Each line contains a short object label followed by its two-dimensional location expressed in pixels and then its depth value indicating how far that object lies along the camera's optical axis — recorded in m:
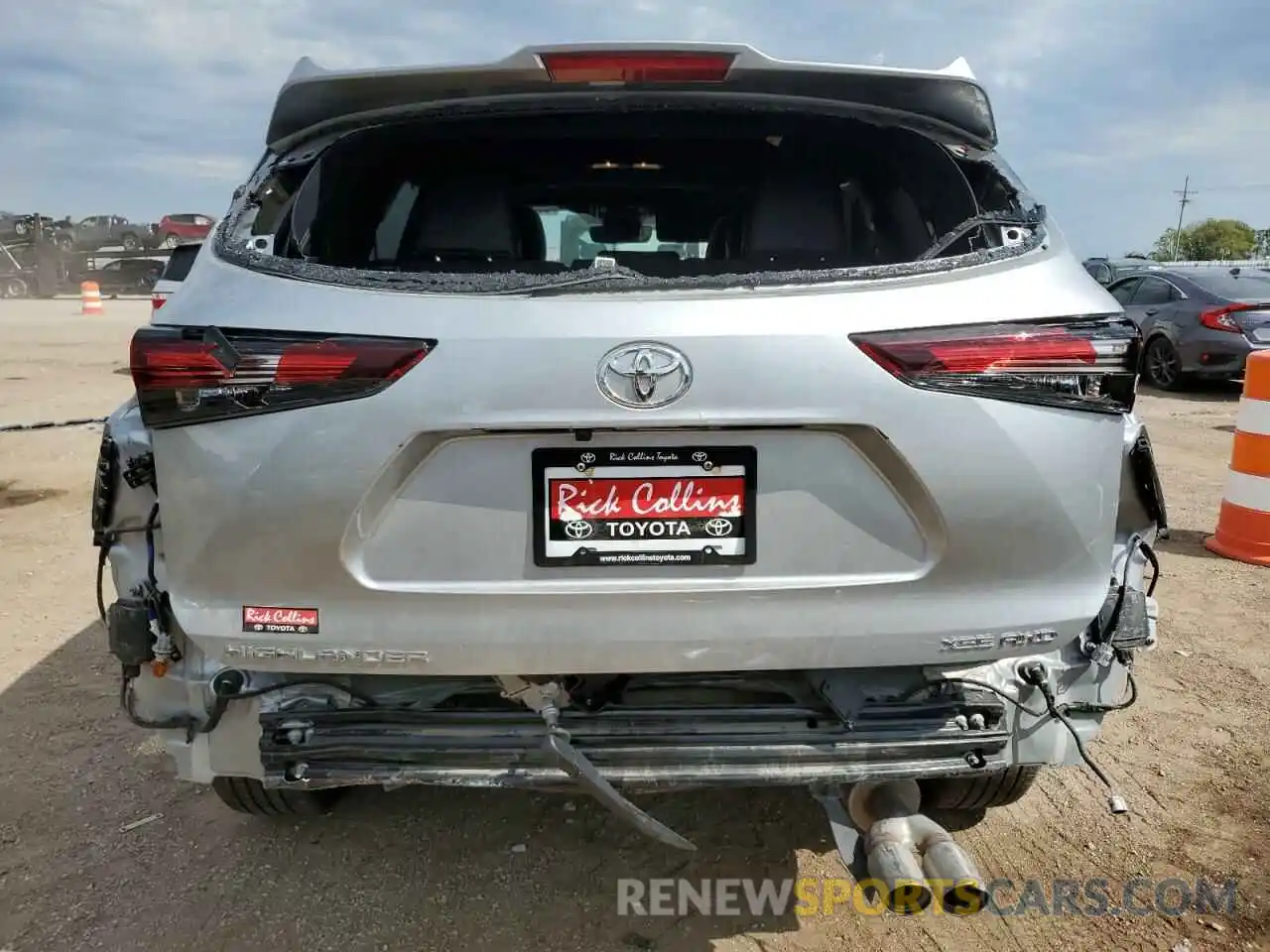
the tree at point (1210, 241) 75.06
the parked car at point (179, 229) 33.38
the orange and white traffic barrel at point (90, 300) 24.00
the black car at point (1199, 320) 10.94
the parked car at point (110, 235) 32.94
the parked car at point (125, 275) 32.38
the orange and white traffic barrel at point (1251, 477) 5.18
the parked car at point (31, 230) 31.50
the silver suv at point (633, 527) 1.84
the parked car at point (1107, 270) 13.53
